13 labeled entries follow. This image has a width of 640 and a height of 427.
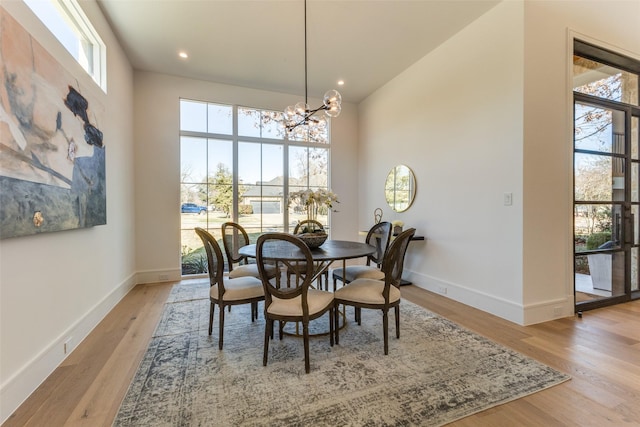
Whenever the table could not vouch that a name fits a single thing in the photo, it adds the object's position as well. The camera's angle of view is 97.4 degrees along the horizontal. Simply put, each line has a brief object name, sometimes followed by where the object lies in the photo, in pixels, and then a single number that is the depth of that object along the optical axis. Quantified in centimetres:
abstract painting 158
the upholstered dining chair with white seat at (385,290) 216
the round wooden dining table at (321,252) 211
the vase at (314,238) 263
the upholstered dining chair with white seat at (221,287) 232
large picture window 466
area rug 156
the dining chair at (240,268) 281
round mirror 424
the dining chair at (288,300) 194
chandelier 284
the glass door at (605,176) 308
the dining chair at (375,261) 288
